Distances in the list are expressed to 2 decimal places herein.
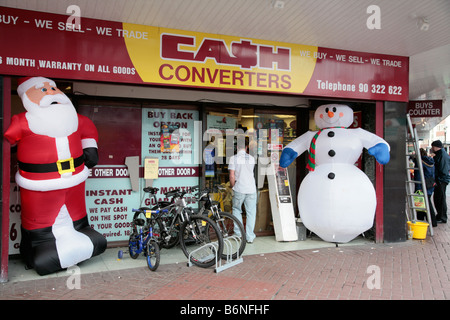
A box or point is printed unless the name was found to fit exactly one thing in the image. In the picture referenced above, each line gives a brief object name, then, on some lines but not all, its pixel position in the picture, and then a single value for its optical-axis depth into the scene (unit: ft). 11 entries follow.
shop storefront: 16.37
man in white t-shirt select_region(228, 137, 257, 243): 21.94
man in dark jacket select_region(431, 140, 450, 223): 29.22
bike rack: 16.74
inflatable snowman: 18.47
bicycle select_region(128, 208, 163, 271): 16.93
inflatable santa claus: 15.71
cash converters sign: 15.83
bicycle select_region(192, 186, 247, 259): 18.19
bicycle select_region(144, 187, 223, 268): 17.43
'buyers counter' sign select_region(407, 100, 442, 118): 33.45
